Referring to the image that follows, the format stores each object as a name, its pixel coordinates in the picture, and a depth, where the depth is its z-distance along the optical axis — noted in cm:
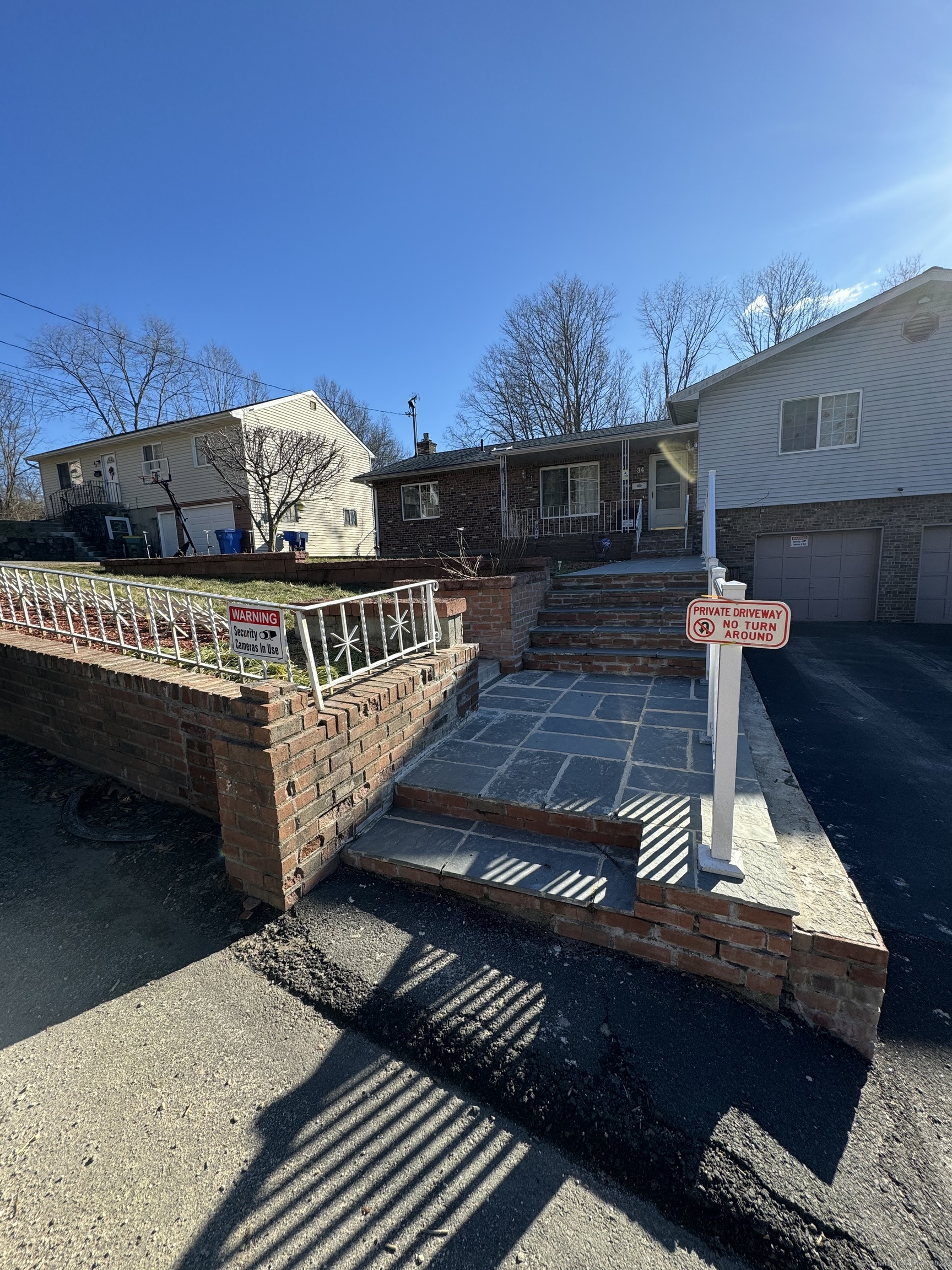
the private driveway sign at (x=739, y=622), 172
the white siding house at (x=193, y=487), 1679
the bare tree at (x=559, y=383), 2120
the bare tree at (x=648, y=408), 2323
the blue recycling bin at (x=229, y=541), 1436
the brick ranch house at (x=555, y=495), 1141
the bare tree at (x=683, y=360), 2248
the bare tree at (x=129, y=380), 2388
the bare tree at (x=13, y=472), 2375
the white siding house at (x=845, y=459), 942
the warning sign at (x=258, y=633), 235
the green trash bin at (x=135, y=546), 1669
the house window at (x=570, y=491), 1279
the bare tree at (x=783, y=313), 2025
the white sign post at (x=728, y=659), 174
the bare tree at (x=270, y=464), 1320
